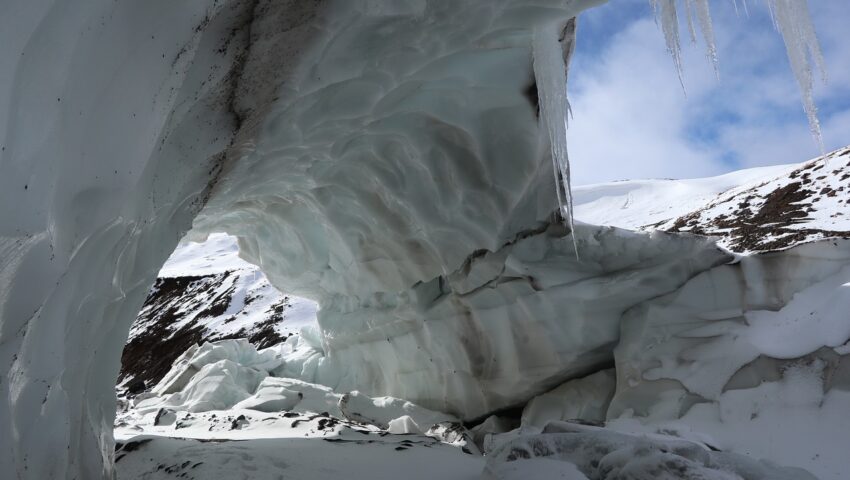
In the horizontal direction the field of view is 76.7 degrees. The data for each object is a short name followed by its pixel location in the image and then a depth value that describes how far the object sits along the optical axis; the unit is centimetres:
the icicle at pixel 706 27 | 306
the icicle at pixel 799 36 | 288
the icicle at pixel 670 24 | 303
